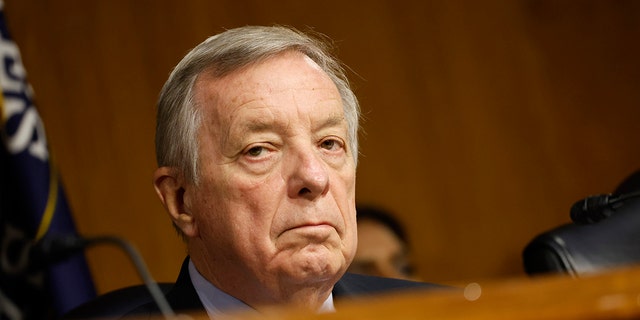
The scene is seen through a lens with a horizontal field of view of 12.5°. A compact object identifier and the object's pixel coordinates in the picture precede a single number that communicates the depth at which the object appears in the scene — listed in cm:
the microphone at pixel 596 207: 222
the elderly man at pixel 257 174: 226
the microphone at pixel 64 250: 203
